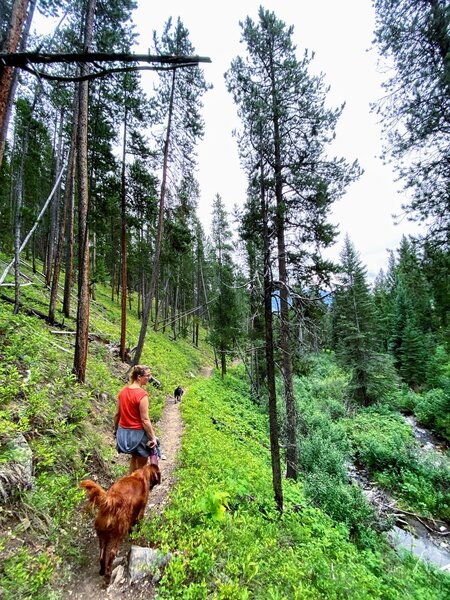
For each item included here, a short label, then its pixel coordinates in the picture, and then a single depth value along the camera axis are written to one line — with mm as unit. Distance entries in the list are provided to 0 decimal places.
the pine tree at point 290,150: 7285
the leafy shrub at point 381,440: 11391
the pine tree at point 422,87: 5461
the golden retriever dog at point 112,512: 2828
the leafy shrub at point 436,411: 15004
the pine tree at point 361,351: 19719
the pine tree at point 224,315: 20578
